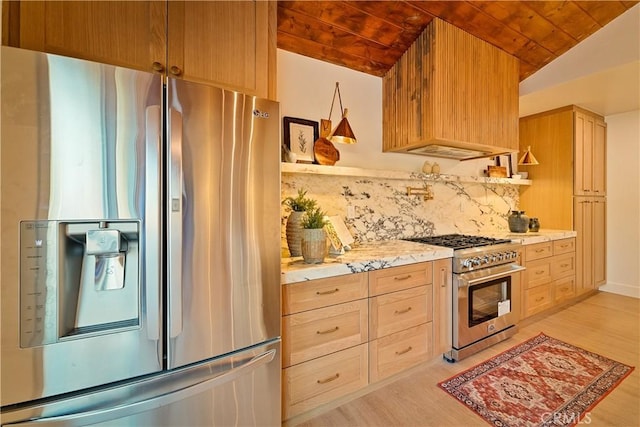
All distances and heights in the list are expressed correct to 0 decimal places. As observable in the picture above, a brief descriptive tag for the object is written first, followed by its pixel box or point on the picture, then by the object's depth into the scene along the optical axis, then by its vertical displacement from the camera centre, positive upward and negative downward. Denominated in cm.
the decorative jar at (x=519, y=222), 314 -12
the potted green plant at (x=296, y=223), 182 -8
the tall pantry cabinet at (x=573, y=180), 335 +41
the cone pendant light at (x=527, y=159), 325 +63
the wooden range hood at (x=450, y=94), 219 +103
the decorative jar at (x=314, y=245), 162 -20
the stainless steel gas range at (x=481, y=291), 210 -68
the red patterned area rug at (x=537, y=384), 162 -120
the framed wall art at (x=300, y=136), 207 +59
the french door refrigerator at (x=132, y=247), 85 -13
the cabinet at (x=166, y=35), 102 +75
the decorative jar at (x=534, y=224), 321 -15
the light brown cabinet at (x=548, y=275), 275 -70
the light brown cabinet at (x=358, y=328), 149 -74
